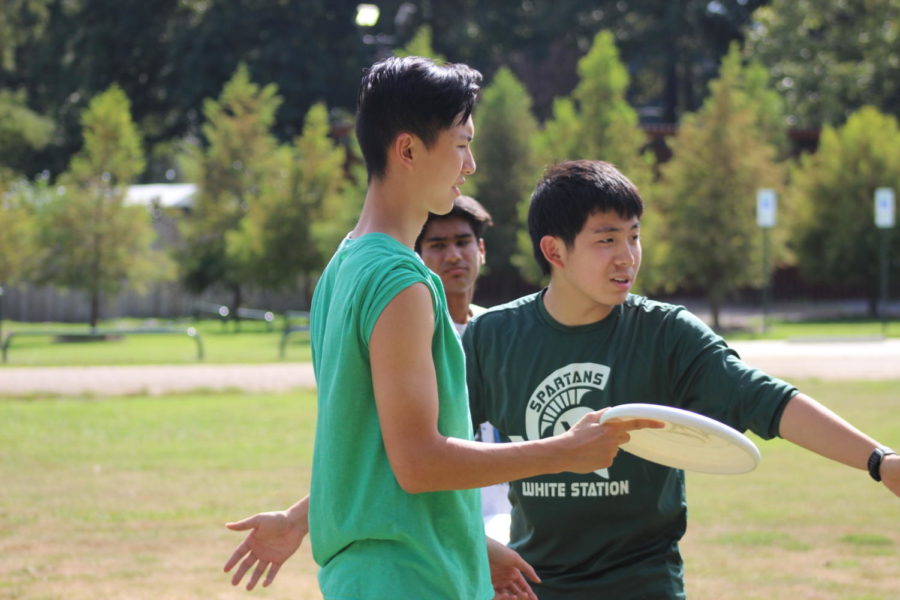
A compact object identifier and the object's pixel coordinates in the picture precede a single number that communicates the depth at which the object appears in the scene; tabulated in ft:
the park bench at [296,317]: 131.37
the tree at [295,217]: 124.98
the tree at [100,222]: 112.37
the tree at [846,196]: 122.31
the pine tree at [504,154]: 130.11
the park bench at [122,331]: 73.67
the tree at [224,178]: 140.67
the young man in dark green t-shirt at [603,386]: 11.73
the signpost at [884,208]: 94.94
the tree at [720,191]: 110.22
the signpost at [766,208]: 93.86
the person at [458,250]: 18.98
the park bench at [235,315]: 130.52
